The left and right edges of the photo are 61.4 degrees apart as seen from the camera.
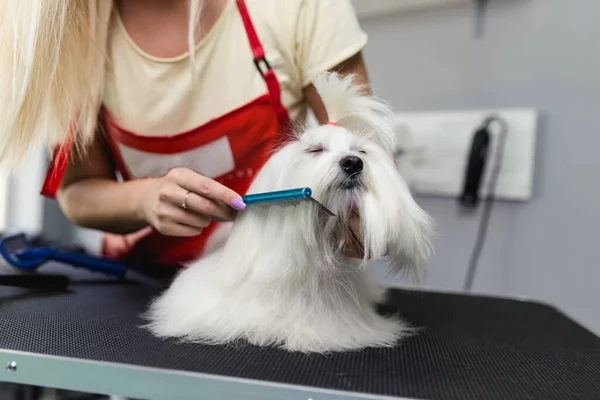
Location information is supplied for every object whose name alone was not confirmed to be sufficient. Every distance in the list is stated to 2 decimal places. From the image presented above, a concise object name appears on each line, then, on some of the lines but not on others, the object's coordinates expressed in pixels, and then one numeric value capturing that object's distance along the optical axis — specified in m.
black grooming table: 0.49
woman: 0.83
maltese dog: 0.62
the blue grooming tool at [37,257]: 0.92
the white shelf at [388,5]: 1.61
